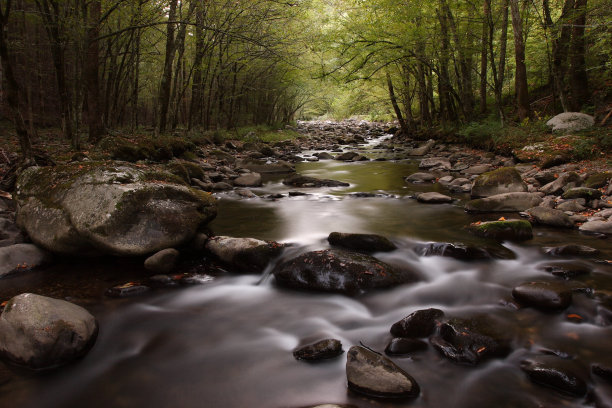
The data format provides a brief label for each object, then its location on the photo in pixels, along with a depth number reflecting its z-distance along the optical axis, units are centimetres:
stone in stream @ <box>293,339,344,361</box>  284
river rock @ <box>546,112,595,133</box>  979
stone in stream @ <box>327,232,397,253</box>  491
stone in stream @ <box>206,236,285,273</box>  454
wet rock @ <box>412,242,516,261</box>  461
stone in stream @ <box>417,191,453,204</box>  764
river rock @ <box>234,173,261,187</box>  1028
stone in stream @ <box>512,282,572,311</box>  325
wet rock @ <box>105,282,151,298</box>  376
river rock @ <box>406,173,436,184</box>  1024
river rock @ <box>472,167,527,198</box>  730
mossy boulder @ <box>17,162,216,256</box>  421
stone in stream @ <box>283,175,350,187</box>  1036
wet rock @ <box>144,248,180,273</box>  423
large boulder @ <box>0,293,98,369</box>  258
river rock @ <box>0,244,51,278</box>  404
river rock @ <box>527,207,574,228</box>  543
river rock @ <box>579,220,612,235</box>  498
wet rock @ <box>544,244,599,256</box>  433
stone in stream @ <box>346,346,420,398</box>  236
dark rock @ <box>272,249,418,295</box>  393
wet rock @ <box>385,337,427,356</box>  282
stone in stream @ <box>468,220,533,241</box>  511
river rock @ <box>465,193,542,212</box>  649
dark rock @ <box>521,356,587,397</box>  233
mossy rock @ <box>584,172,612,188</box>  655
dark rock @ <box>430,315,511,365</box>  273
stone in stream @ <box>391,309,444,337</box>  301
